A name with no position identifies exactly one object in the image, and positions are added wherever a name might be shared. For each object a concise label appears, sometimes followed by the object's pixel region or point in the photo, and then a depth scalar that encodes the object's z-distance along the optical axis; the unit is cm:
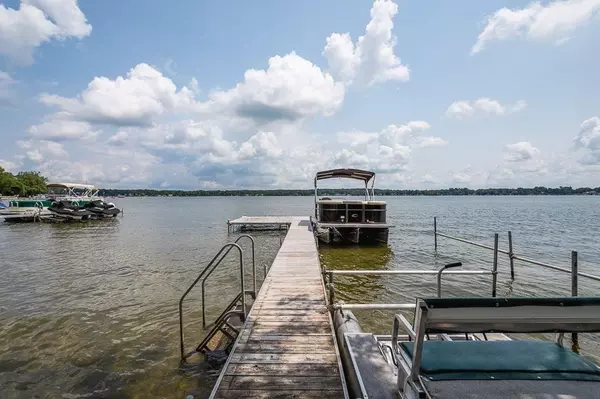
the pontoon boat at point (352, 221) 1812
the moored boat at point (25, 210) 3478
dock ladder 620
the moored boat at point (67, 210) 3425
